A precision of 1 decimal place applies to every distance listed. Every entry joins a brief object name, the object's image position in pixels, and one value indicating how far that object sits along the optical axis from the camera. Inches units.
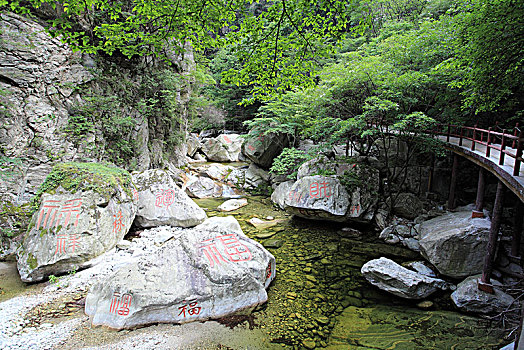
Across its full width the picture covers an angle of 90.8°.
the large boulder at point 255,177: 589.3
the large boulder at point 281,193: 470.0
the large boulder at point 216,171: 628.5
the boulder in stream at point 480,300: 201.8
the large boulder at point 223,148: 791.1
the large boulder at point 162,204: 325.4
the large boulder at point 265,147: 585.3
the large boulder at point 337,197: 370.3
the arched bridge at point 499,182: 194.6
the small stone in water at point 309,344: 168.4
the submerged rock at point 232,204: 459.8
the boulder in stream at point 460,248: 240.7
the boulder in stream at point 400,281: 219.6
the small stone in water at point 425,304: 210.8
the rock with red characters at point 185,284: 165.9
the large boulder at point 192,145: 781.9
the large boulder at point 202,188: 532.7
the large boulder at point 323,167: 405.7
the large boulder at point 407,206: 369.4
